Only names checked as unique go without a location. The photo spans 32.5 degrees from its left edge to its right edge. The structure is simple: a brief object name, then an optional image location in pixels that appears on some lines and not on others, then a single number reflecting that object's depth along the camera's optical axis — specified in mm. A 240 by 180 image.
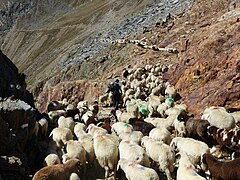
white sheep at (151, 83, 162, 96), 22905
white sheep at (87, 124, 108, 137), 14849
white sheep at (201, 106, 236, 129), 13644
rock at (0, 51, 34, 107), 15509
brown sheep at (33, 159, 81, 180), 10664
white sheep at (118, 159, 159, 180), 10359
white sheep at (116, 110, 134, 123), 18569
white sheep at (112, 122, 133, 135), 15469
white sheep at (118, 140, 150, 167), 11758
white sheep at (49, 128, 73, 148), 14117
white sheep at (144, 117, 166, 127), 16316
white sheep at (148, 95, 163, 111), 20077
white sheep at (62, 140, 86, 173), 12539
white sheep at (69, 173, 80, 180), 11131
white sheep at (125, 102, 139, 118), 19528
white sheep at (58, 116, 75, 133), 16406
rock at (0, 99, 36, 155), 12383
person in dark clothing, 24250
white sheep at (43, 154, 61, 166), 12323
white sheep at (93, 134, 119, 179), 12336
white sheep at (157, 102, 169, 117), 19011
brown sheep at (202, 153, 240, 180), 10289
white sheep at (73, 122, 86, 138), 15450
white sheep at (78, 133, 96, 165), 13062
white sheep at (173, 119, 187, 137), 14930
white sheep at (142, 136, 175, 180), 11711
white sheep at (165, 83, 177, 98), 21109
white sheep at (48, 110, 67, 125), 18172
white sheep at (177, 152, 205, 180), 9973
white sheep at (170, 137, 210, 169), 11805
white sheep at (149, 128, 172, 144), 13844
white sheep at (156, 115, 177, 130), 15938
